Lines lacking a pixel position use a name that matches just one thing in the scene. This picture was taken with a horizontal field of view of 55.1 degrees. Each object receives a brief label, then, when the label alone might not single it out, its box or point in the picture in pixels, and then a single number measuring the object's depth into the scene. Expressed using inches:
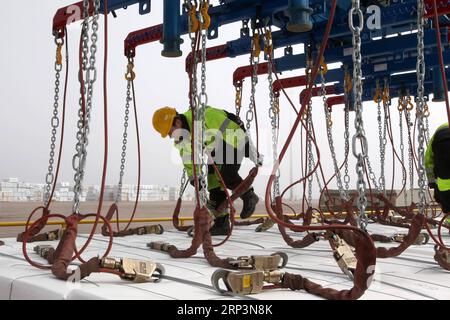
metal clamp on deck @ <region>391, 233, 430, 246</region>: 151.8
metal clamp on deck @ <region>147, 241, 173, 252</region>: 133.0
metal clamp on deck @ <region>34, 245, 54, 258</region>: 118.7
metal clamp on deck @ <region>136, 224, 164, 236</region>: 188.4
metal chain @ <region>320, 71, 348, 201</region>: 167.6
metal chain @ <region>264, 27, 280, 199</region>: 150.0
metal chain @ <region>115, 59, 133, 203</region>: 177.5
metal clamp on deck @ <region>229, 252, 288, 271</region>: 95.4
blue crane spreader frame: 169.2
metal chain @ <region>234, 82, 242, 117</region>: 198.3
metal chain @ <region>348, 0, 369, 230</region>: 75.2
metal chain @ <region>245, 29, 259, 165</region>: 145.8
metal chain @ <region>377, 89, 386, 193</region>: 255.8
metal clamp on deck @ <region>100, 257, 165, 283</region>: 85.2
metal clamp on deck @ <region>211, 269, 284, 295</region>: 76.9
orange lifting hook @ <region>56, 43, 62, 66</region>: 151.3
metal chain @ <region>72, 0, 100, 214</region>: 92.1
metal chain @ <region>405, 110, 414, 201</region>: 292.4
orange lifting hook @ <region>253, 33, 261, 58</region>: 162.9
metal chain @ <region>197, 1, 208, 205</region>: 111.2
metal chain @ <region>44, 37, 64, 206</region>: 142.3
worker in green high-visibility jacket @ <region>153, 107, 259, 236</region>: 169.6
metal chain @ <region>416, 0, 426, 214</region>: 99.8
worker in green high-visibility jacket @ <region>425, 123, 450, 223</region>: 158.2
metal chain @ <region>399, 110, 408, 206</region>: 246.8
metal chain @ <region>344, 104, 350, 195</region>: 226.5
